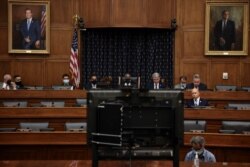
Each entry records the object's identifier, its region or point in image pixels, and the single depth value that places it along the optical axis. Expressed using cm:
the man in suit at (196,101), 958
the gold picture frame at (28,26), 1360
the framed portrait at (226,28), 1344
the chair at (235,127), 827
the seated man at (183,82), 1173
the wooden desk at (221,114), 884
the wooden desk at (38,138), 832
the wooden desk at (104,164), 477
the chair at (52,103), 978
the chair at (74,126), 855
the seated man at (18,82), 1233
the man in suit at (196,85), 1114
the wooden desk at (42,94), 1053
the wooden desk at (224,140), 805
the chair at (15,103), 990
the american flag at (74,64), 1293
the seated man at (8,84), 1154
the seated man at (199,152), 604
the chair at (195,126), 820
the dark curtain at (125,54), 1399
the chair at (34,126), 855
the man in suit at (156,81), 1135
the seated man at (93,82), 1227
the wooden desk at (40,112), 905
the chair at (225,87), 1247
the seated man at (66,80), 1286
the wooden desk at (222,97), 1070
